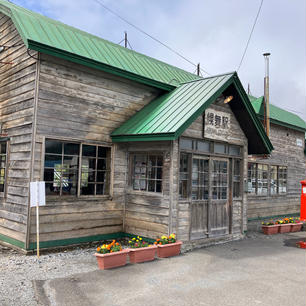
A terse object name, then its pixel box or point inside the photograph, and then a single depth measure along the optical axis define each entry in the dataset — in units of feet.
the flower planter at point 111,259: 20.79
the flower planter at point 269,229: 36.32
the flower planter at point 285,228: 37.83
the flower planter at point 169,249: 24.20
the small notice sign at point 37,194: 22.94
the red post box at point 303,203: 30.45
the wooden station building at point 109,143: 25.61
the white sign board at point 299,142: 55.21
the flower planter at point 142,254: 22.54
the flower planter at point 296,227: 39.04
